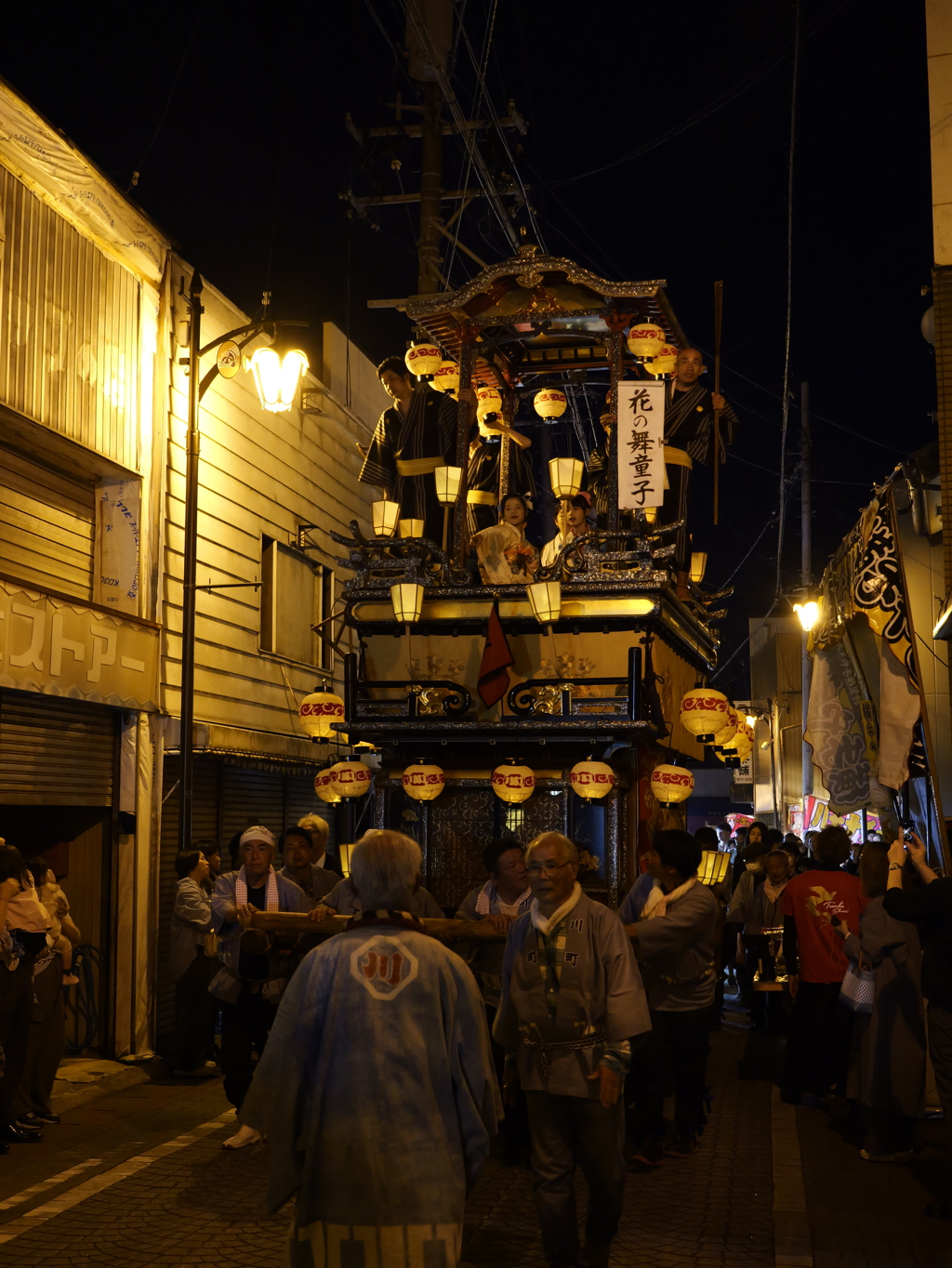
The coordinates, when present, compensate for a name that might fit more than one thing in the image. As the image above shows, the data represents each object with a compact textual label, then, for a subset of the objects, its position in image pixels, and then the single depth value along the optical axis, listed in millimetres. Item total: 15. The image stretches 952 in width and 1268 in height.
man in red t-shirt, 10062
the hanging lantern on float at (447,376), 13867
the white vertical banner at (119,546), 13188
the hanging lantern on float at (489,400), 14328
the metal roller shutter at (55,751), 11078
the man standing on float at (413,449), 14516
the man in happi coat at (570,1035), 5770
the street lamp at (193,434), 12344
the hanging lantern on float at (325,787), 12484
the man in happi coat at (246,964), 8438
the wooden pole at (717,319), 13336
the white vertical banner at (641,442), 12227
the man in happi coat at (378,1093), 4211
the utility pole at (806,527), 25953
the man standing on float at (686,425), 14109
